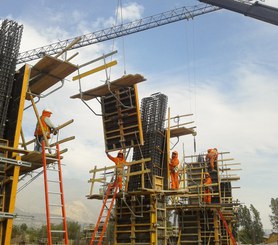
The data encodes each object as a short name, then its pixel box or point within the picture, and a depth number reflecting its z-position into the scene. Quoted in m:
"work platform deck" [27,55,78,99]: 11.21
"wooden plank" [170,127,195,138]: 19.73
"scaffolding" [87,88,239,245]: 16.61
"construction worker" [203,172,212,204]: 22.98
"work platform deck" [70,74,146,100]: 15.80
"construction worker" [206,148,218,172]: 25.03
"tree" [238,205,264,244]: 68.62
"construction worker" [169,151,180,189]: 18.20
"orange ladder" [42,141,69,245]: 8.75
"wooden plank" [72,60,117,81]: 14.66
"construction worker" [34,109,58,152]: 11.27
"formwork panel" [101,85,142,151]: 17.03
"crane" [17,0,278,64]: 18.38
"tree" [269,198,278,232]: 74.44
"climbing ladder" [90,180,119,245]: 15.58
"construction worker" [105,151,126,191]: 16.37
